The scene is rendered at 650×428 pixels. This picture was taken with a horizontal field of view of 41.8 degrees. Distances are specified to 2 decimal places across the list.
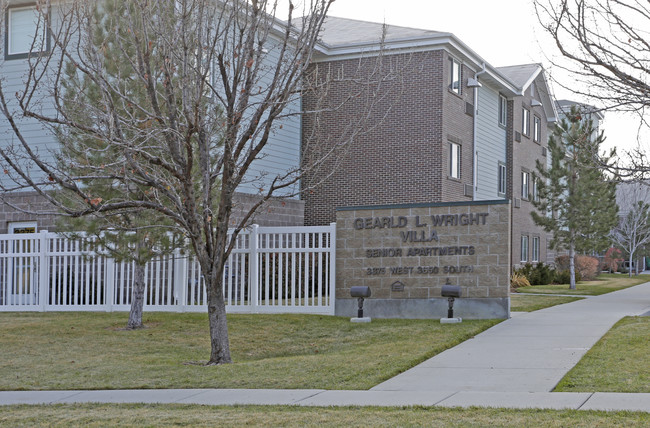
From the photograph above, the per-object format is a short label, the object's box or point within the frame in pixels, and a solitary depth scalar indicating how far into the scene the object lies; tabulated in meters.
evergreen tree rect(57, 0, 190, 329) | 13.81
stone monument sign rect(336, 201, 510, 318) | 15.43
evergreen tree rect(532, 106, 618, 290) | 32.12
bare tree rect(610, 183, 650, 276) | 49.22
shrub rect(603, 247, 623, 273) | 55.09
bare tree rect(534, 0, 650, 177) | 8.87
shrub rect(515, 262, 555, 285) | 33.50
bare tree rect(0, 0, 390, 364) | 10.62
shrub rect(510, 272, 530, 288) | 29.97
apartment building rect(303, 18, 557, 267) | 25.97
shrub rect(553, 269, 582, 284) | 35.50
